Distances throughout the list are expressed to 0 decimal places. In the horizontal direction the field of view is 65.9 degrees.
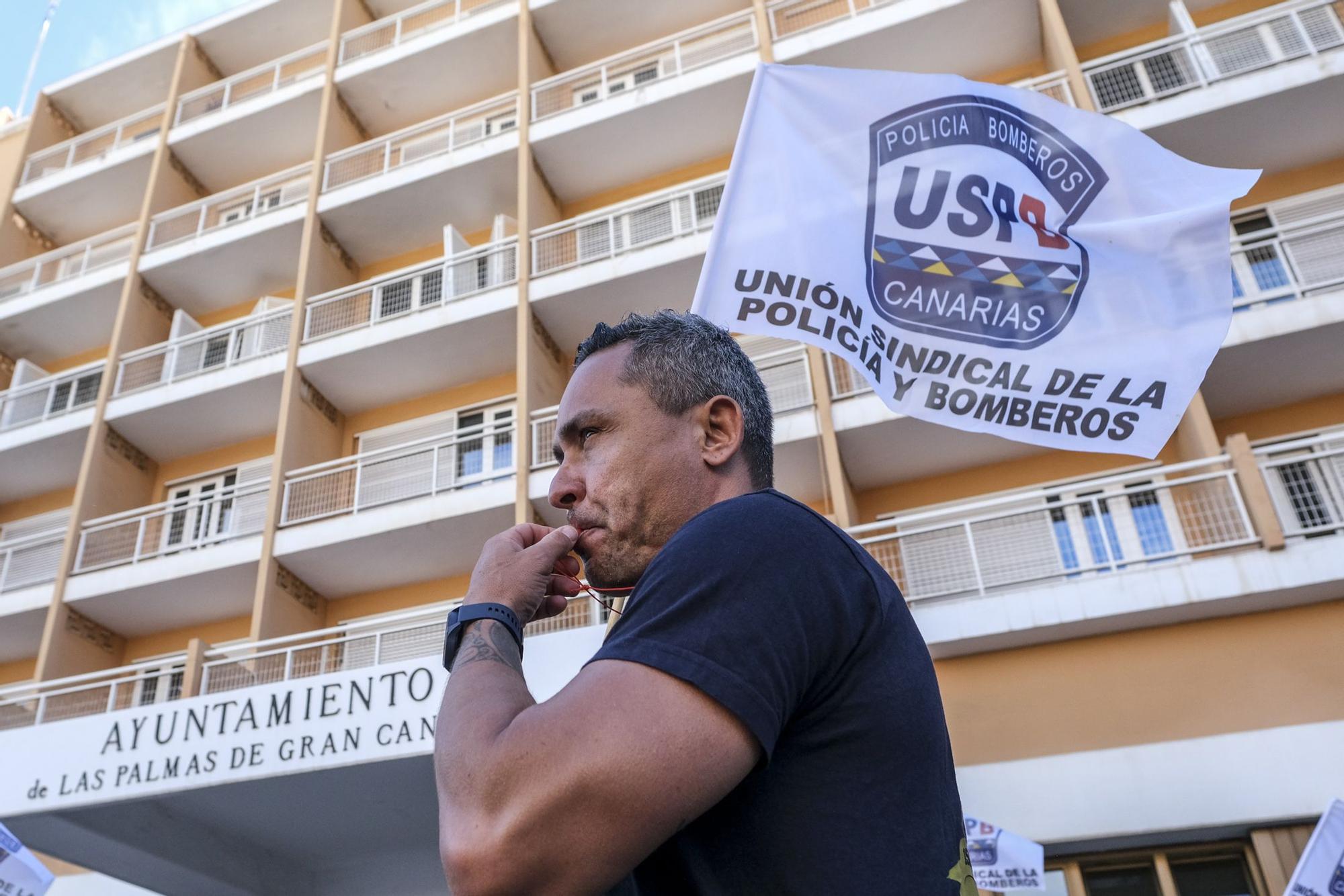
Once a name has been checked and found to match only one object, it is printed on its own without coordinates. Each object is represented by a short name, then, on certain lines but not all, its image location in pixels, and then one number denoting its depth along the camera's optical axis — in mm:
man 1135
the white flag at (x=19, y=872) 6852
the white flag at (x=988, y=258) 4340
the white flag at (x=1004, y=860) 8688
